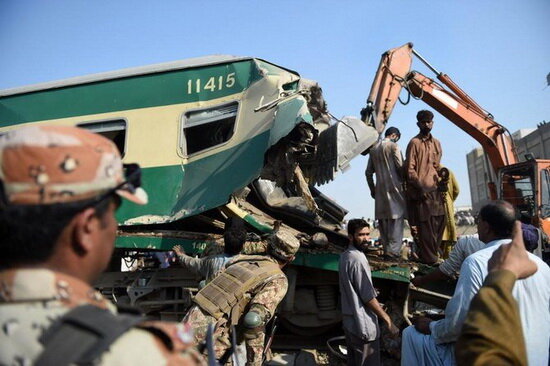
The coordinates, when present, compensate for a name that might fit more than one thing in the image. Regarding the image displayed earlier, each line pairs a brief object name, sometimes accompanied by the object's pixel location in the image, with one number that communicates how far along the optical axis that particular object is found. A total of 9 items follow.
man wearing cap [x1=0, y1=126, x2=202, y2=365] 0.99
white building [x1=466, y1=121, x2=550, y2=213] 23.42
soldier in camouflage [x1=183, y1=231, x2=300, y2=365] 3.28
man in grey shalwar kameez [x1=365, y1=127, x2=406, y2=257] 5.62
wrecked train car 5.39
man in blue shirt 2.21
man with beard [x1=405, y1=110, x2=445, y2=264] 5.55
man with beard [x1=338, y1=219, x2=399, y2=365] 3.75
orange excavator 7.70
